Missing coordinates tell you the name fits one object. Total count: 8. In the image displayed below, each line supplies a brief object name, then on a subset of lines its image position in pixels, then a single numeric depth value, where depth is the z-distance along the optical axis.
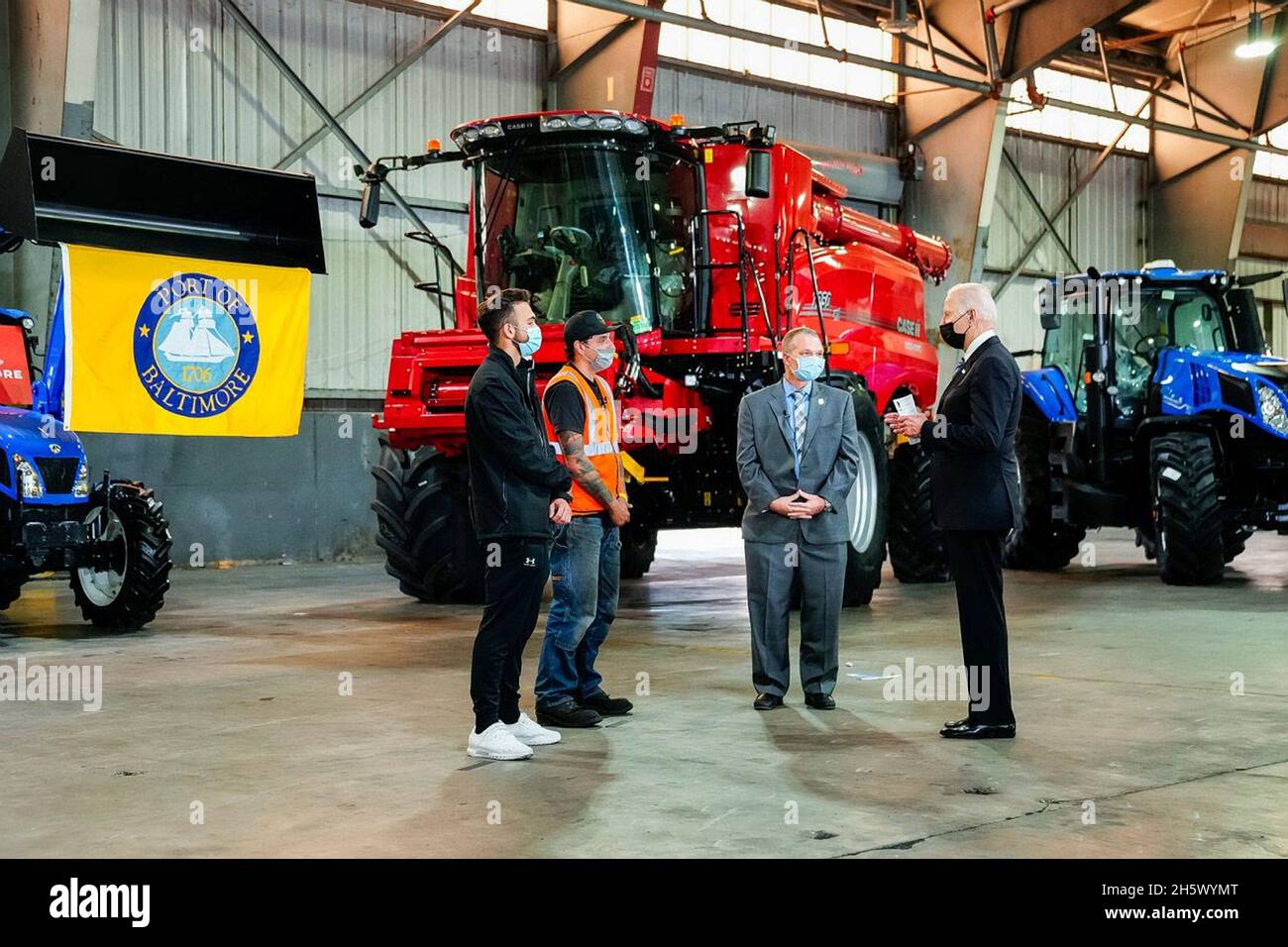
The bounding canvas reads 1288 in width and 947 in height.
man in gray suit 6.71
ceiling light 20.77
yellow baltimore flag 10.92
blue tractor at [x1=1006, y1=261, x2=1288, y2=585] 11.76
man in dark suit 5.93
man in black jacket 5.60
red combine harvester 10.04
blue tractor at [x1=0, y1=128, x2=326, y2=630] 9.24
